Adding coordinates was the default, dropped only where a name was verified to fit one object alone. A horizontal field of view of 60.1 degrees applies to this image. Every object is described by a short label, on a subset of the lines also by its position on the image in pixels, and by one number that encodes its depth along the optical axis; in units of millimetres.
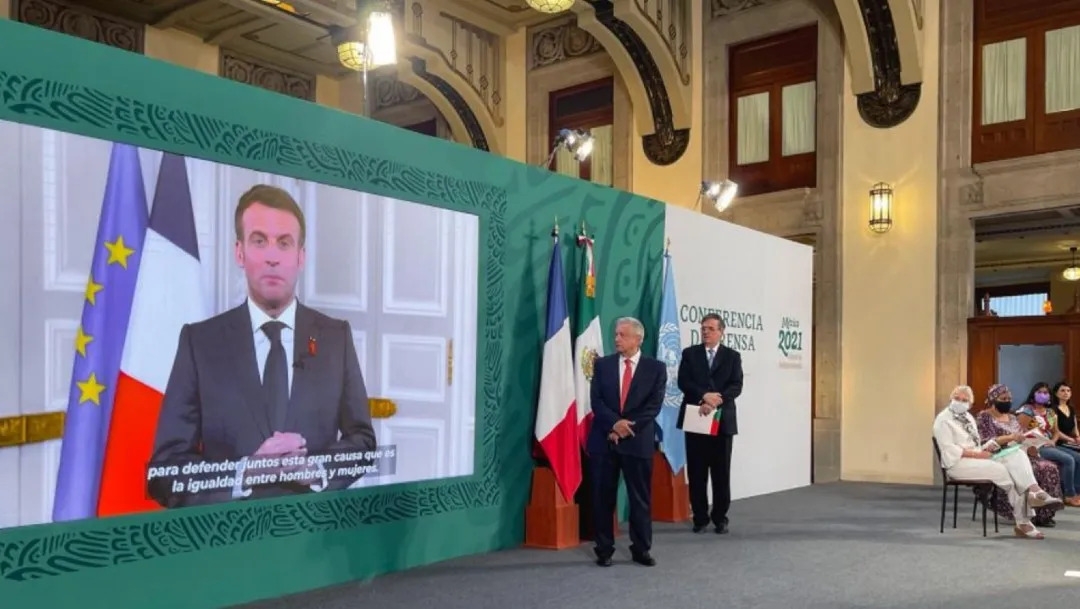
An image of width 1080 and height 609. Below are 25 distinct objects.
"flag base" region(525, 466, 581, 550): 5727
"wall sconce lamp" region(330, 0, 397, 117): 6289
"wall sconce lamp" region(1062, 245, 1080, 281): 14461
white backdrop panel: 7641
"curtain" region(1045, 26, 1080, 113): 9031
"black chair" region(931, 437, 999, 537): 6328
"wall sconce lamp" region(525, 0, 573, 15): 8414
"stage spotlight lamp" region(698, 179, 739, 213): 9547
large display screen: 3707
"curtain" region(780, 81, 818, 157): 10664
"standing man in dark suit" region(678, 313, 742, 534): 6414
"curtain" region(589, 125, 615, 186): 12367
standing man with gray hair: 5223
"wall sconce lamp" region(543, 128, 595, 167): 8004
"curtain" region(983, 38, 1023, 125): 9336
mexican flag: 6016
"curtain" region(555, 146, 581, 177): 12719
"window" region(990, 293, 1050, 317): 16391
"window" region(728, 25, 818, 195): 10688
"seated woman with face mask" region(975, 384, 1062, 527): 6801
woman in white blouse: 6320
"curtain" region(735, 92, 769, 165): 11062
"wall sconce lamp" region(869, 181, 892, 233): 9906
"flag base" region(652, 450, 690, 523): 6852
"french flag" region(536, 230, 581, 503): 5781
